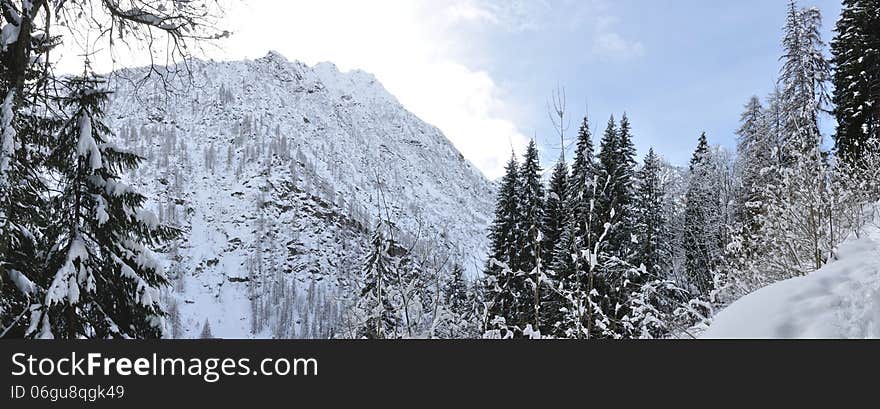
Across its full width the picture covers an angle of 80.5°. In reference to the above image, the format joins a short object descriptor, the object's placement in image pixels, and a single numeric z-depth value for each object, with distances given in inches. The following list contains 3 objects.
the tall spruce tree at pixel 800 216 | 332.8
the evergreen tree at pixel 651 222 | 990.7
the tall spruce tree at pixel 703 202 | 1038.9
